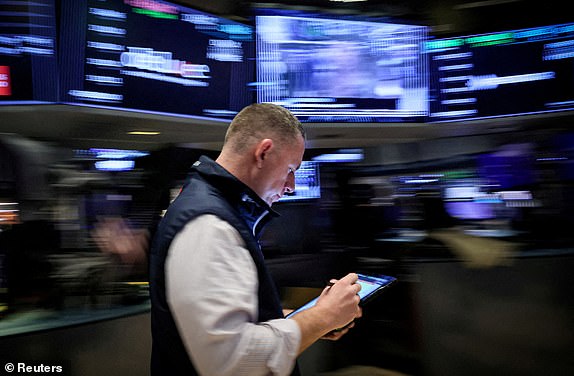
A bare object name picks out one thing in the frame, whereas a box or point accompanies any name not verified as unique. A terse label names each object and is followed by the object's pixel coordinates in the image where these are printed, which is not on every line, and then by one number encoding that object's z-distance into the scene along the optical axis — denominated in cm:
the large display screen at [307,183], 336
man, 107
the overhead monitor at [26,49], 207
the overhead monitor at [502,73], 271
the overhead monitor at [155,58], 217
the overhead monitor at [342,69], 277
